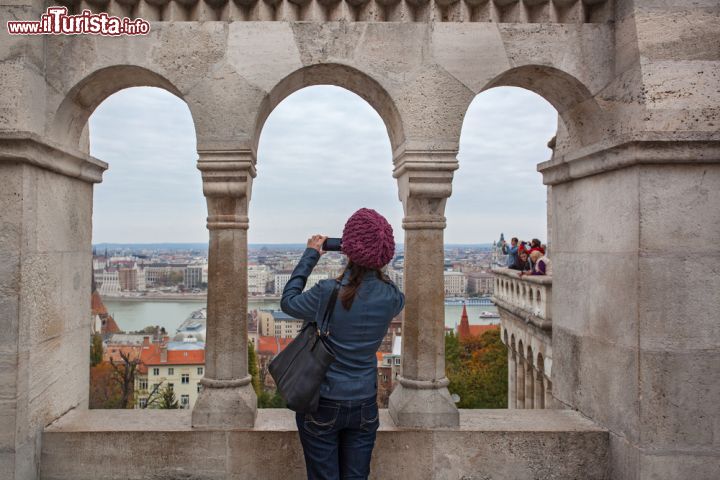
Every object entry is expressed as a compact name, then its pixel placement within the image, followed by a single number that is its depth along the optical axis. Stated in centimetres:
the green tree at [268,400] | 2389
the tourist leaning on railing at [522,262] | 992
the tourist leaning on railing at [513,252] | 1063
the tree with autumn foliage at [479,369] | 2355
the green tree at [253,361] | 2289
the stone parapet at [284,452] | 311
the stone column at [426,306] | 315
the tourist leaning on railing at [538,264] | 859
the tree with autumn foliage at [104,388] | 2339
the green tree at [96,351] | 2939
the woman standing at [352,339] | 226
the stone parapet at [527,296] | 789
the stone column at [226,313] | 313
